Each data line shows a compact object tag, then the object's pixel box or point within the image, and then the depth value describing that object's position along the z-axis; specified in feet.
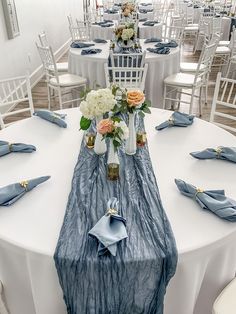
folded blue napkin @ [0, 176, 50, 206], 3.94
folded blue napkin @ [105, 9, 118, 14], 22.18
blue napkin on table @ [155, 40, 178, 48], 12.31
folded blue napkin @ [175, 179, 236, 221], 3.67
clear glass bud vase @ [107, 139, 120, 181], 4.37
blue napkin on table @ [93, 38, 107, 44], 13.65
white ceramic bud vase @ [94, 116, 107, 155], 4.92
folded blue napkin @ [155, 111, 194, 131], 5.88
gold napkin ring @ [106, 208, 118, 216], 3.55
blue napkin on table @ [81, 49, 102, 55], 11.55
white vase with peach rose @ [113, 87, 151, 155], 4.29
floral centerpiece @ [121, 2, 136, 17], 14.94
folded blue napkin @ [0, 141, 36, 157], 5.06
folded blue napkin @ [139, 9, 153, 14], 23.92
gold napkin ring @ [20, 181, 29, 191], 4.16
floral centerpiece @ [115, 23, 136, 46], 12.09
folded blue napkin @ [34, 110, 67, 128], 6.02
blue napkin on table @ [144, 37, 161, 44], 13.37
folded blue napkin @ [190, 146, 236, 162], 4.79
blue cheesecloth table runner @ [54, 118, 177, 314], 3.22
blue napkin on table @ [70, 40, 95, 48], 12.45
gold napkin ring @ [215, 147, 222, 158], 4.85
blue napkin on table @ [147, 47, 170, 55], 11.34
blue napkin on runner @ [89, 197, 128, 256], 3.21
